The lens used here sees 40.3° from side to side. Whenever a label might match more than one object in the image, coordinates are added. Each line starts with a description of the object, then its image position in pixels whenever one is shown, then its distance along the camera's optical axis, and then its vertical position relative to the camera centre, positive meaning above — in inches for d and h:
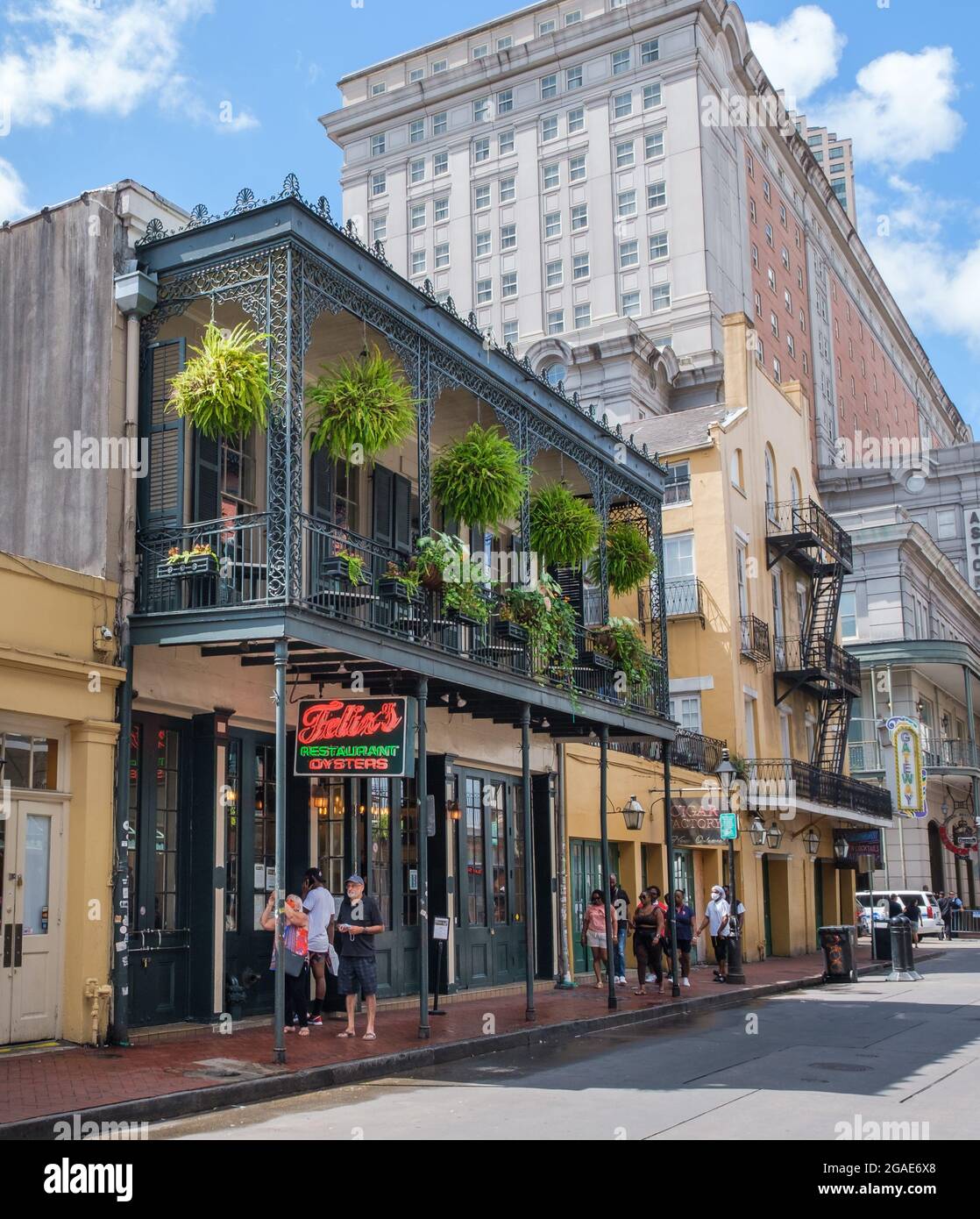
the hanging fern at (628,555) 807.1 +162.6
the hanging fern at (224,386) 488.1 +162.8
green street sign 877.8 +0.5
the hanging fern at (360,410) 523.5 +164.8
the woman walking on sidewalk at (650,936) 772.6 -62.3
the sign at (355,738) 499.2 +35.8
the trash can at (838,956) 908.0 -89.4
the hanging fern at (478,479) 617.9 +161.2
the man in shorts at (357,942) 515.5 -42.0
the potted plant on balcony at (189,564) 495.5 +100.2
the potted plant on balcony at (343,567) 507.2 +99.7
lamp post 859.4 -66.2
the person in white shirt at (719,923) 848.3 -61.7
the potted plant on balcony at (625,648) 753.0 +101.0
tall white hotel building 2226.9 +1163.1
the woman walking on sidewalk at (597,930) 800.3 -61.2
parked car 1497.3 -100.4
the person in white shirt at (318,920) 545.3 -35.3
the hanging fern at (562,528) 724.7 +161.6
